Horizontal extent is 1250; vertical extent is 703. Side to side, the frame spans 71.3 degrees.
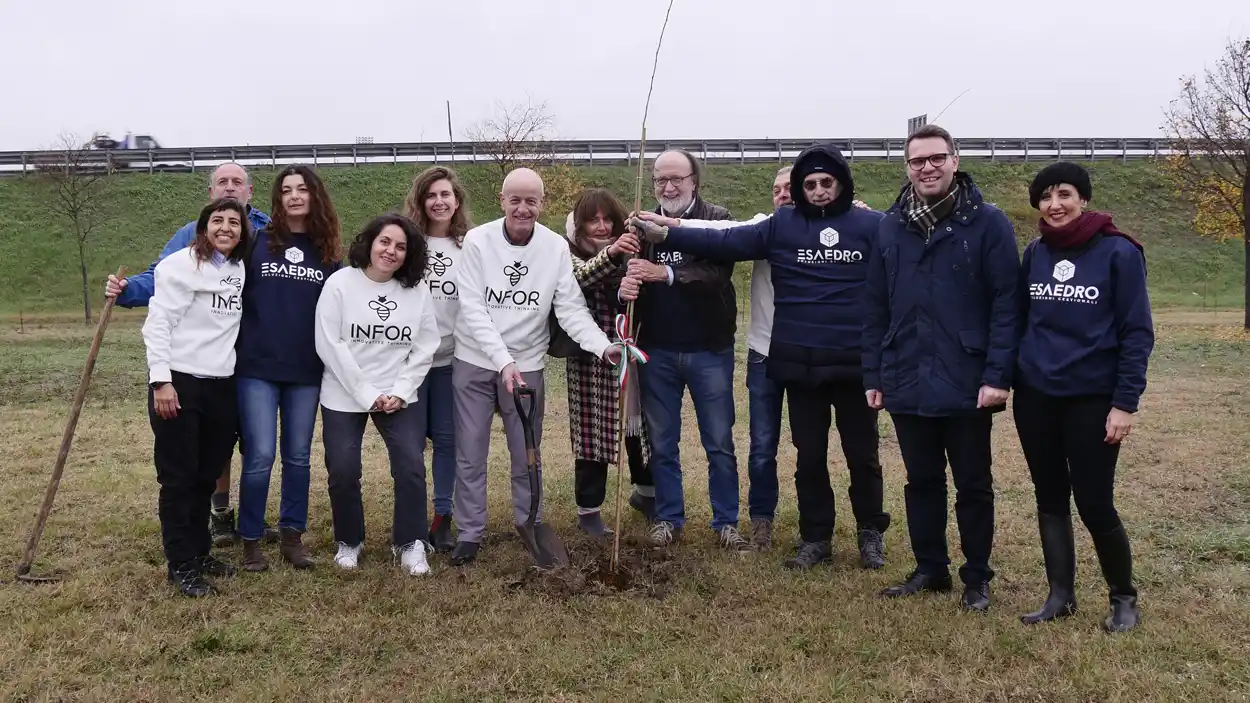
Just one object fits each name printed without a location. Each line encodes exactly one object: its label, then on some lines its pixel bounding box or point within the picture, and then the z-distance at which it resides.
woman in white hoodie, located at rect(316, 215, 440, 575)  4.54
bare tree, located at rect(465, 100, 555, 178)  21.03
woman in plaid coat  5.18
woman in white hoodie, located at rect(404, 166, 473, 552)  4.91
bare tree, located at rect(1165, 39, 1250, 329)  16.92
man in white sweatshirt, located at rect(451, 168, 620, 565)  4.72
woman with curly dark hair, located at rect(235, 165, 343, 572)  4.53
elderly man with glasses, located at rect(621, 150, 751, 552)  4.91
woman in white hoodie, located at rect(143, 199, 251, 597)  4.27
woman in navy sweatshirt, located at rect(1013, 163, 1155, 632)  3.51
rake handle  4.44
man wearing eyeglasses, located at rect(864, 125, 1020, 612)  3.87
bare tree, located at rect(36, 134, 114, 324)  21.33
